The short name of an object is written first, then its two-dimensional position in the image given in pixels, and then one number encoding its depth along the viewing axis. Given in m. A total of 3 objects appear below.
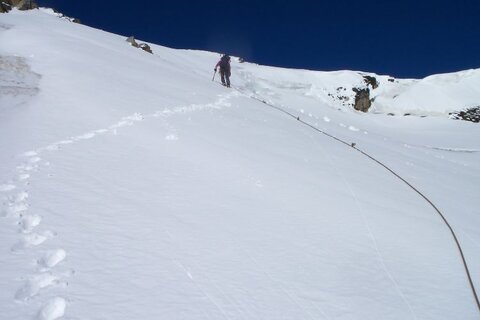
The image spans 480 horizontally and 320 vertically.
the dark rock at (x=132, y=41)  24.77
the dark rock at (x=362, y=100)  31.34
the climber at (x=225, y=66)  19.48
